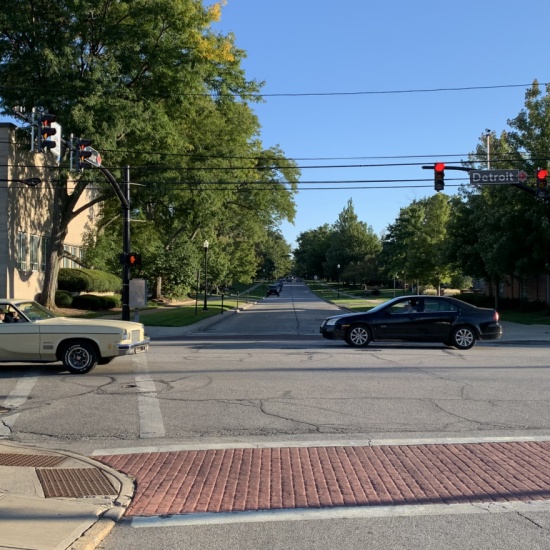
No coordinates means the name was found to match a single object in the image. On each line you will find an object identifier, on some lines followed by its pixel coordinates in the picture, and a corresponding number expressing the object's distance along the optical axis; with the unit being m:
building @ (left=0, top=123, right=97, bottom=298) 33.88
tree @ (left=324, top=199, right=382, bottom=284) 103.31
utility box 22.55
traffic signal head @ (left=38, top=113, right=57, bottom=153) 16.01
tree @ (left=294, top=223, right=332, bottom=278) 154.38
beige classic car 12.36
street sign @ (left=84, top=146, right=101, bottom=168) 19.62
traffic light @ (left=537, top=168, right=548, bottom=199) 21.17
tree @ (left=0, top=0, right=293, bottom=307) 28.27
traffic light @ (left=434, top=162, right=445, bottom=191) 21.88
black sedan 17.75
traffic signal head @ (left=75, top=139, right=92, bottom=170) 19.28
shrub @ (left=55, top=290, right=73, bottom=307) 37.03
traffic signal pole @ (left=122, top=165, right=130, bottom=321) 23.25
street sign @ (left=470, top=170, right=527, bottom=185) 21.42
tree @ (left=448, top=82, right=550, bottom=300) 31.92
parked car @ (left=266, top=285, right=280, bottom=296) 81.12
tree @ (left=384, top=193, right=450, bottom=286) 46.09
